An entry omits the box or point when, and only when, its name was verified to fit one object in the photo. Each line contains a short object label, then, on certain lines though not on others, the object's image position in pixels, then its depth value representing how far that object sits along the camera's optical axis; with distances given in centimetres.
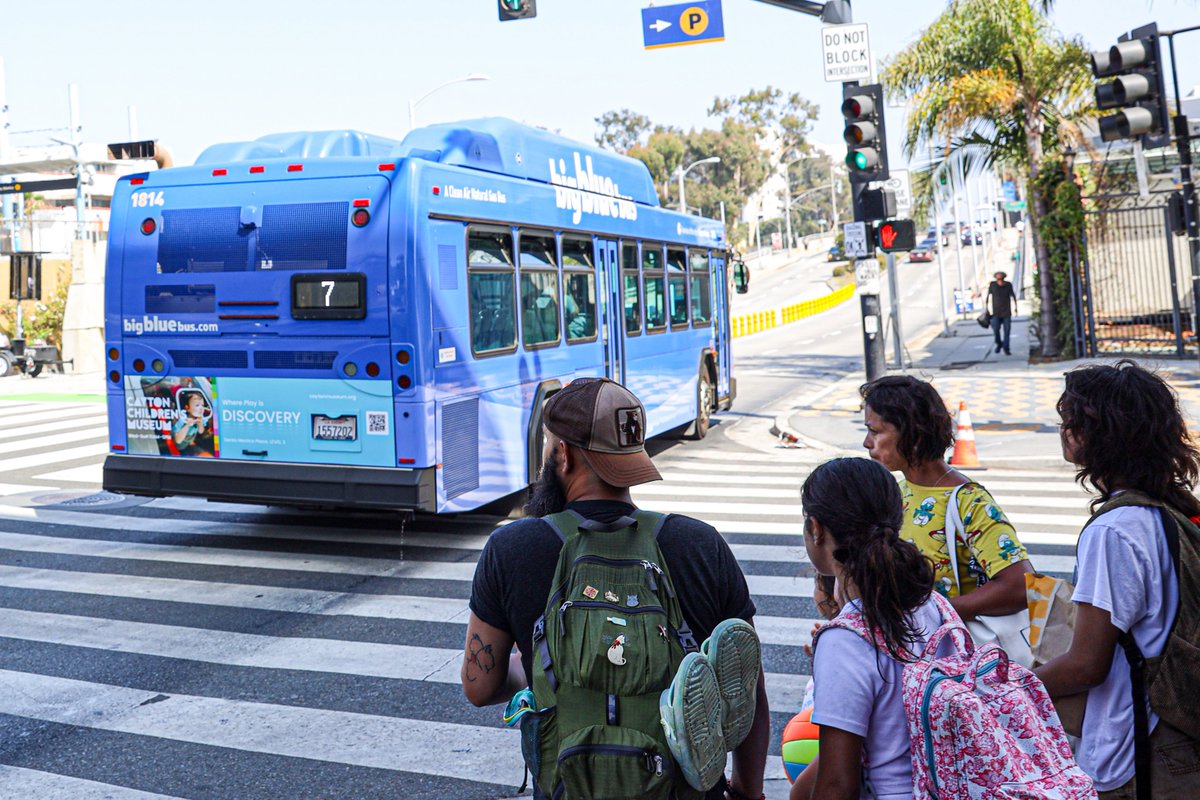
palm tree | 2347
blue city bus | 917
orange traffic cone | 1315
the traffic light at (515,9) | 1602
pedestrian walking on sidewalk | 2700
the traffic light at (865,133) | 1407
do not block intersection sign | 1433
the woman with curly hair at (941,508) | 346
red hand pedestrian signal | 1434
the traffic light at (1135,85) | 1026
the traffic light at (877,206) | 1437
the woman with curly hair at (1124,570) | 274
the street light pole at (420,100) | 3150
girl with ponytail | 248
